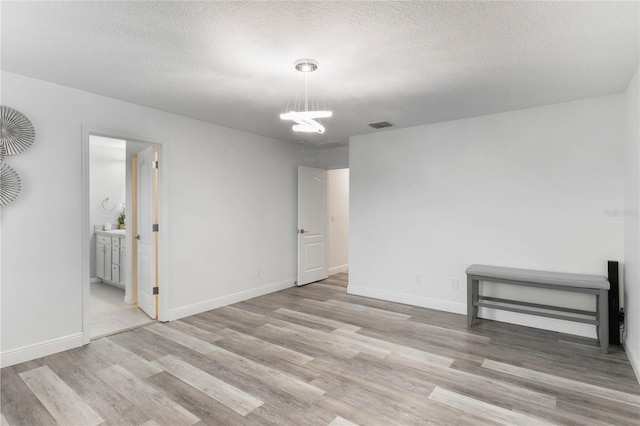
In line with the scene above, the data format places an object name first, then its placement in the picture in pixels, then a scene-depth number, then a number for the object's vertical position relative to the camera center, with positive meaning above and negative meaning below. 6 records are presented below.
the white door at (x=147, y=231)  4.14 -0.27
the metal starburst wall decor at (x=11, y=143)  2.84 +0.58
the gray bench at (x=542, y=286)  3.20 -0.80
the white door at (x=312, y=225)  5.97 -0.28
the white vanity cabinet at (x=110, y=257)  5.50 -0.80
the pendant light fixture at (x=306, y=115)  2.62 +0.74
